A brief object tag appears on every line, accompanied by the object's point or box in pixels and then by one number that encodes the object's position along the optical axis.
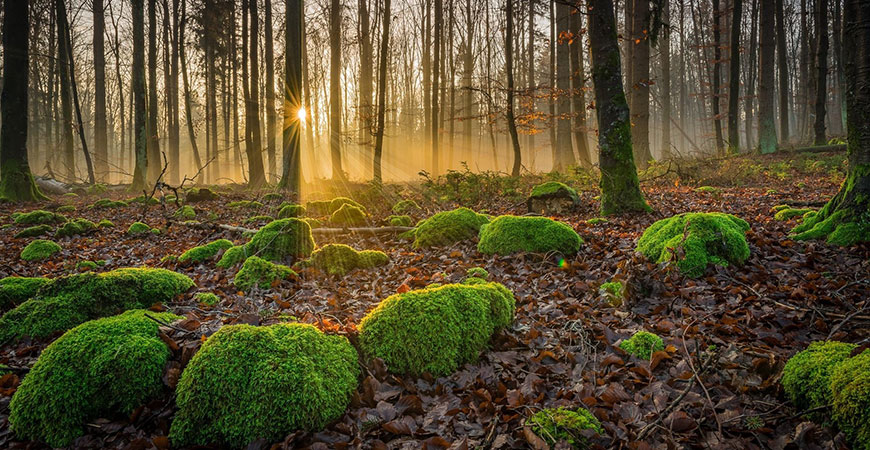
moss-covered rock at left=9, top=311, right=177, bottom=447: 2.25
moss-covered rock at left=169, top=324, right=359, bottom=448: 2.22
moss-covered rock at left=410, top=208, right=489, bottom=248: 6.57
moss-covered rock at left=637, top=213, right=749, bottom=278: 4.37
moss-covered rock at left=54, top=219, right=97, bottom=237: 7.95
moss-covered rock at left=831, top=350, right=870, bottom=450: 1.96
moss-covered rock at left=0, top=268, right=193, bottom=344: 3.24
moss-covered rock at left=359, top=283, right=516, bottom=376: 2.81
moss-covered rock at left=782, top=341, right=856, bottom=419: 2.22
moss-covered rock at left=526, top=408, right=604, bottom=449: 2.17
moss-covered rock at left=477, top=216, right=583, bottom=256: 5.49
